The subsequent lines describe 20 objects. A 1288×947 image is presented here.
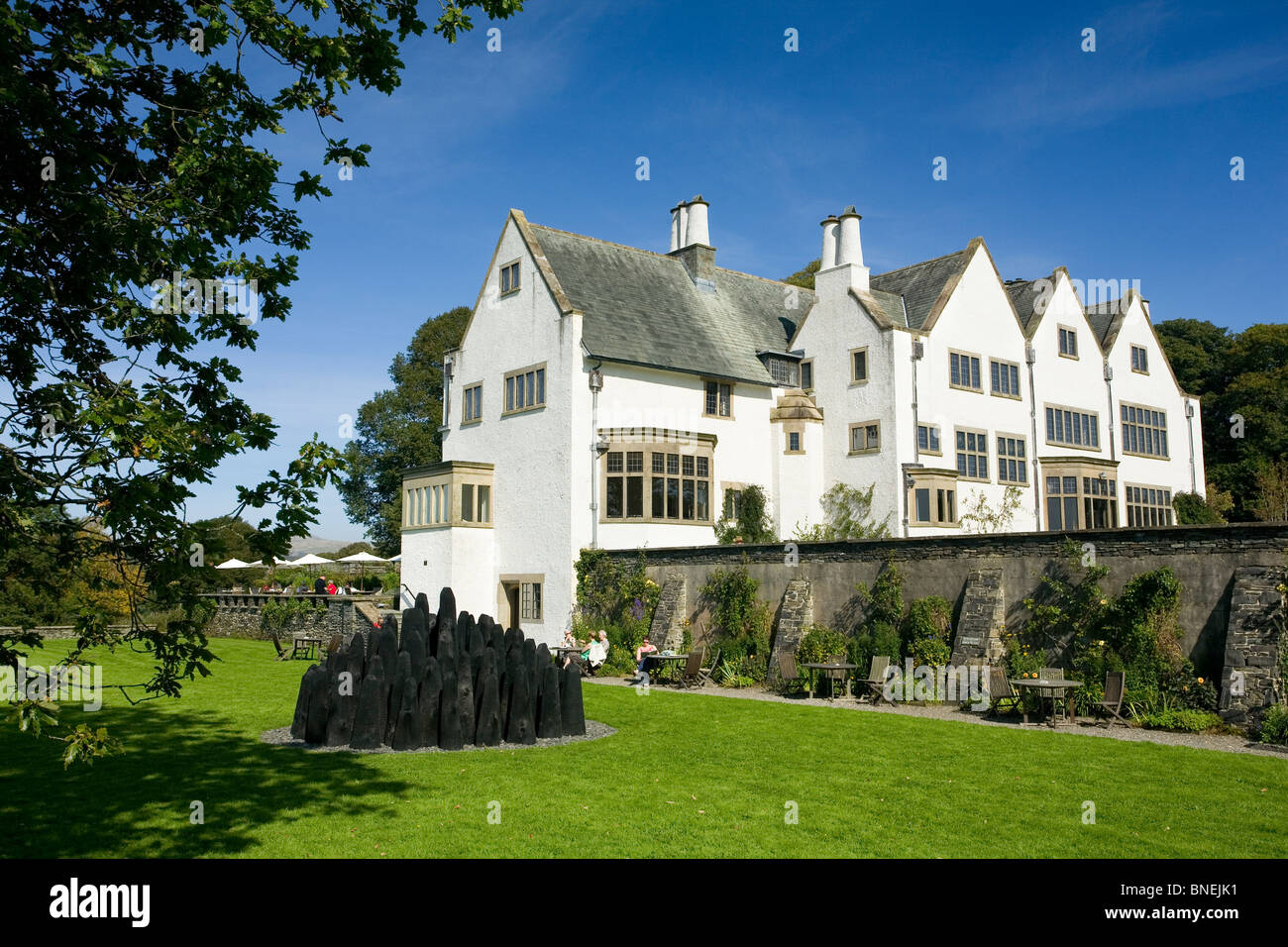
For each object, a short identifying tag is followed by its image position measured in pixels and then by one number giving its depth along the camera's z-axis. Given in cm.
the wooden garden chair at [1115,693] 1620
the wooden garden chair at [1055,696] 1631
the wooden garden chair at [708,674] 2392
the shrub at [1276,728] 1406
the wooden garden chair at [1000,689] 1720
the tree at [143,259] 634
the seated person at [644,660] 2308
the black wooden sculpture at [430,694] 1391
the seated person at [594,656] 2594
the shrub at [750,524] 3056
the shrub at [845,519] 3125
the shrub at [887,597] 2116
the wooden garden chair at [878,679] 1969
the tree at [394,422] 5450
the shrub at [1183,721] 1518
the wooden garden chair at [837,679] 2036
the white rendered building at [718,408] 2917
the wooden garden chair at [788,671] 2134
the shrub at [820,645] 2175
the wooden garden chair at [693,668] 2336
